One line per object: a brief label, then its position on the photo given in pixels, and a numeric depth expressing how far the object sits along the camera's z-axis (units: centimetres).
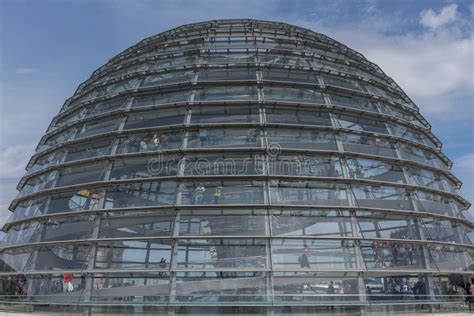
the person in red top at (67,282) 1584
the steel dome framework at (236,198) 1526
